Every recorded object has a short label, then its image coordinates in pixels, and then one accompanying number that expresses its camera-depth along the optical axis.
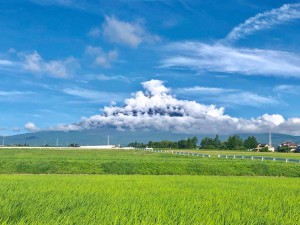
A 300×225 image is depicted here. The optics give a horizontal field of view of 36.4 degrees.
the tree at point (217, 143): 187.50
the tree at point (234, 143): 174.88
